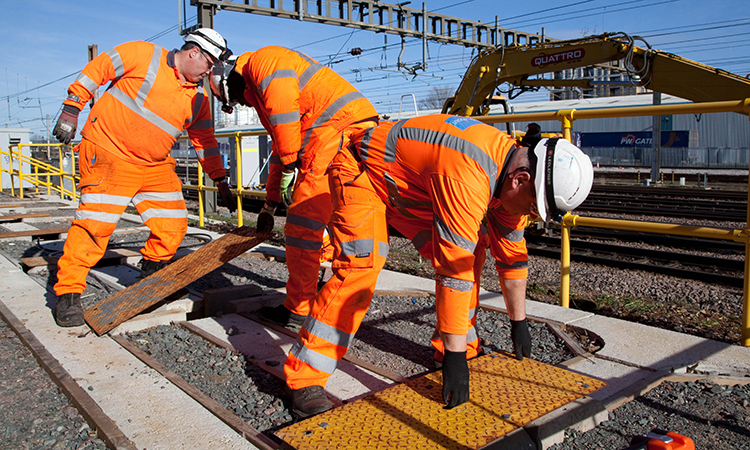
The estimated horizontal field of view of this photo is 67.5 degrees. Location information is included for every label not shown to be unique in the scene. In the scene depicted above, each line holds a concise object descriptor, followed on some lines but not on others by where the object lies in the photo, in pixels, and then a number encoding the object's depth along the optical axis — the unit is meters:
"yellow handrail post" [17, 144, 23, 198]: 14.73
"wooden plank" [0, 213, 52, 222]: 9.00
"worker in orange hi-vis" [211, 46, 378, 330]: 3.58
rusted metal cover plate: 3.87
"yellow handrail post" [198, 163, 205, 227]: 9.26
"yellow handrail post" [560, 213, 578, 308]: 4.33
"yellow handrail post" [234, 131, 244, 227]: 8.07
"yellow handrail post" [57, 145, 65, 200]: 14.43
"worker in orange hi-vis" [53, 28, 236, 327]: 3.97
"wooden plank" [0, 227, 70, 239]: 7.08
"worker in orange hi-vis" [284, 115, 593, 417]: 2.37
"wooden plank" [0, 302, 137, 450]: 2.44
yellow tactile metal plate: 2.32
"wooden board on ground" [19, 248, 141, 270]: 5.61
